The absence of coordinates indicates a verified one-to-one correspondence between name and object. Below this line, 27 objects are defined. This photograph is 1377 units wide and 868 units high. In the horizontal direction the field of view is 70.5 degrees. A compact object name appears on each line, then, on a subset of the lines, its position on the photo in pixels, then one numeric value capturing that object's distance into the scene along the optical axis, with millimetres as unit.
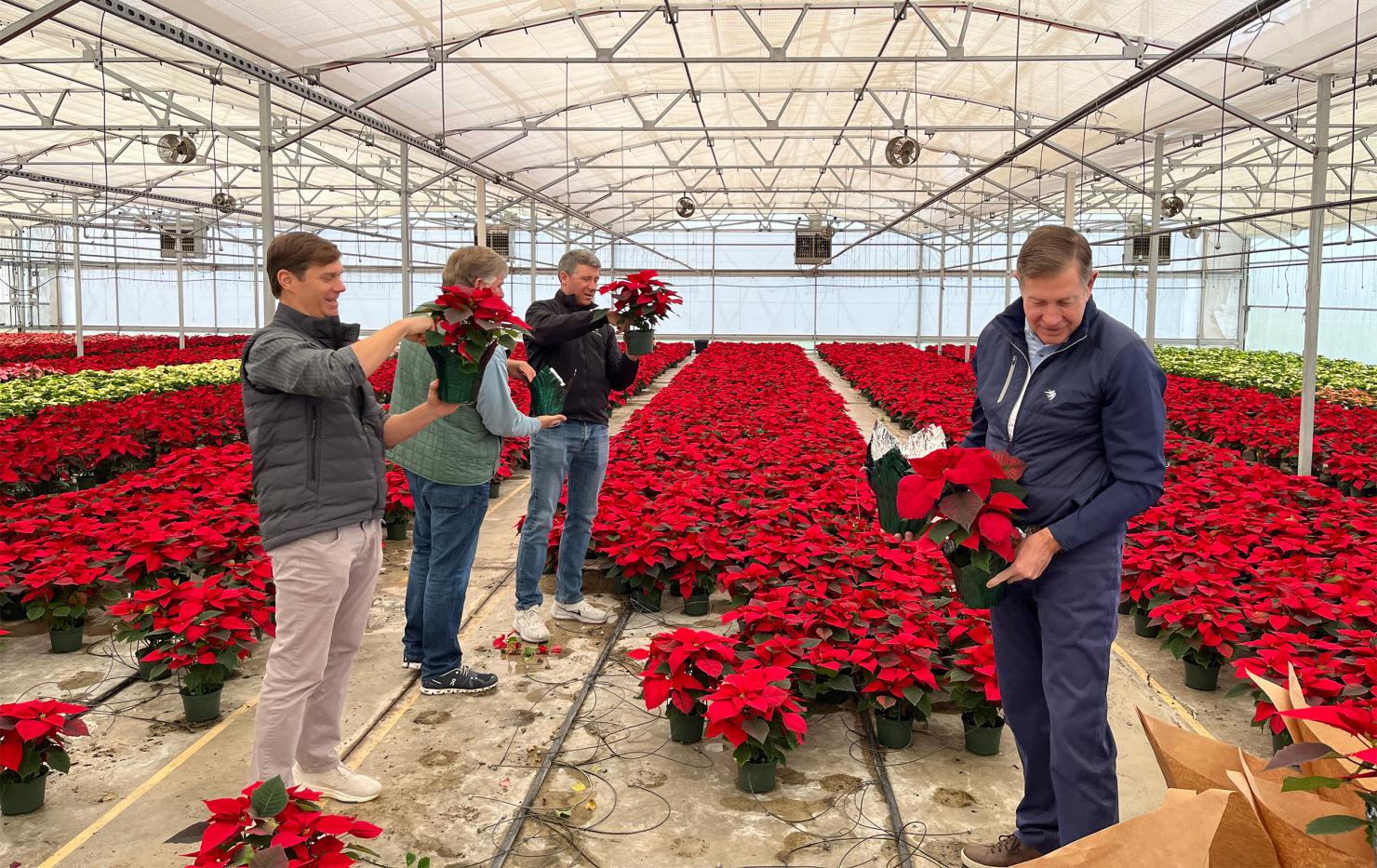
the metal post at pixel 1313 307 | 7402
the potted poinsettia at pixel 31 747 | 2646
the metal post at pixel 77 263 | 16875
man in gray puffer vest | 2365
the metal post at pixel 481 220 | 14219
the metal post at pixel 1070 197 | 13931
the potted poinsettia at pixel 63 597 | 4027
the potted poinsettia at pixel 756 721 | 2852
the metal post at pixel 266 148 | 9492
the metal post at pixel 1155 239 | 12492
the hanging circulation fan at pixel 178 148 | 10812
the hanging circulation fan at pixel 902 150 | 10414
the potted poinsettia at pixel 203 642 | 3420
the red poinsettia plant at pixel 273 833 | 1748
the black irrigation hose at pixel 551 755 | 2611
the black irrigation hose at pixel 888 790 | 2619
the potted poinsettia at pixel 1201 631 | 3717
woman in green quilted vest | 3311
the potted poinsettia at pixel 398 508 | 5926
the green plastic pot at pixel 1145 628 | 4516
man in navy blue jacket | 2027
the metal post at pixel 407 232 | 13125
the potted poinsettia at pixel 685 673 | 3158
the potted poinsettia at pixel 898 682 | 3215
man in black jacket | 4086
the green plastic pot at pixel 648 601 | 4840
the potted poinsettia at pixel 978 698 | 3174
